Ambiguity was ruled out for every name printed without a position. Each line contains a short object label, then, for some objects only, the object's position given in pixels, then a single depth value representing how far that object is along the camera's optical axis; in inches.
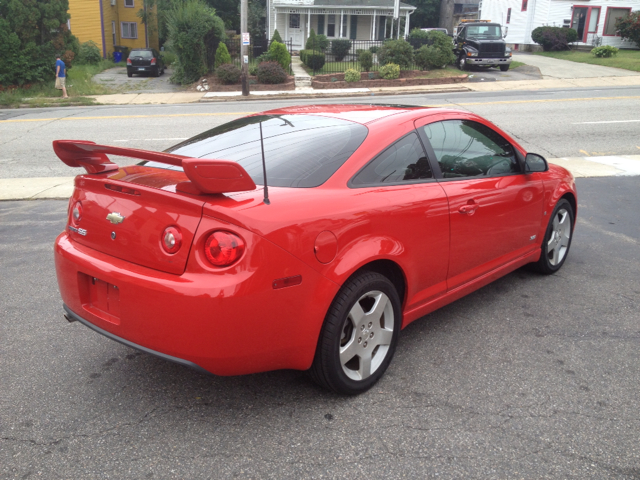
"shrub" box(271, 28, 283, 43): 1271.2
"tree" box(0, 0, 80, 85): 948.6
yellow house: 1561.3
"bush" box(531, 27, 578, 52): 1475.1
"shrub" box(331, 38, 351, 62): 1187.9
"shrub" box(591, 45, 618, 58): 1244.5
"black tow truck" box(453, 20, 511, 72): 1077.1
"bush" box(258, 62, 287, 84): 972.6
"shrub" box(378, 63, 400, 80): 990.4
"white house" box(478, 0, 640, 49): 1531.7
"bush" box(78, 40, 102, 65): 1413.6
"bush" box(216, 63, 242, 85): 987.9
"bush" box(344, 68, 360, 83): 981.2
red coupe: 106.3
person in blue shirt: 909.2
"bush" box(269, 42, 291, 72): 1030.3
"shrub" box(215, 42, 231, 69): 1024.9
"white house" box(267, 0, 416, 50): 1533.0
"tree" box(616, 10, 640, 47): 1382.9
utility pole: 872.9
